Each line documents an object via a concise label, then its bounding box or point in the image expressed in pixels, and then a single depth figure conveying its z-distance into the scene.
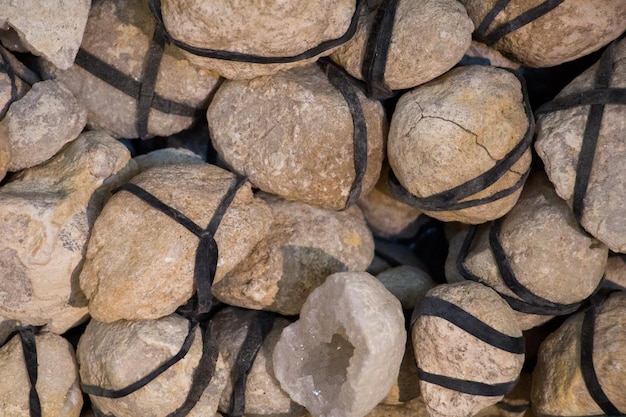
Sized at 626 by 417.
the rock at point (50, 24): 2.01
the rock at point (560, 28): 2.04
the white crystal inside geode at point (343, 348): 1.87
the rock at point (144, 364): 1.99
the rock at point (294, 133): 2.13
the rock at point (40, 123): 2.05
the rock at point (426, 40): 2.00
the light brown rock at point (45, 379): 2.08
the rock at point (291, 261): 2.21
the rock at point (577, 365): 2.04
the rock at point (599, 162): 1.96
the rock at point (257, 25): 1.87
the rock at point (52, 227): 1.98
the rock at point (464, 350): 2.02
